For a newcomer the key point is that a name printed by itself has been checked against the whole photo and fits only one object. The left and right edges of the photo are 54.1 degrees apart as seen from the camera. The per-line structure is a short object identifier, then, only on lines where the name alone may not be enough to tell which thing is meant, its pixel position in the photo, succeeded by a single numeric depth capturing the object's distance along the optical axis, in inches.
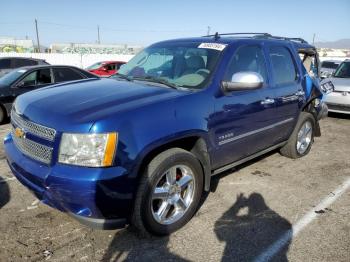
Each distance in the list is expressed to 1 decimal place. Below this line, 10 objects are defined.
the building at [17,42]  2455.7
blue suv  107.3
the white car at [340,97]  364.5
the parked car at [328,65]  660.7
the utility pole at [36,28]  2049.7
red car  661.0
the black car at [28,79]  311.6
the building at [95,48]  1963.6
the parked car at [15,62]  497.0
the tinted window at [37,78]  324.5
